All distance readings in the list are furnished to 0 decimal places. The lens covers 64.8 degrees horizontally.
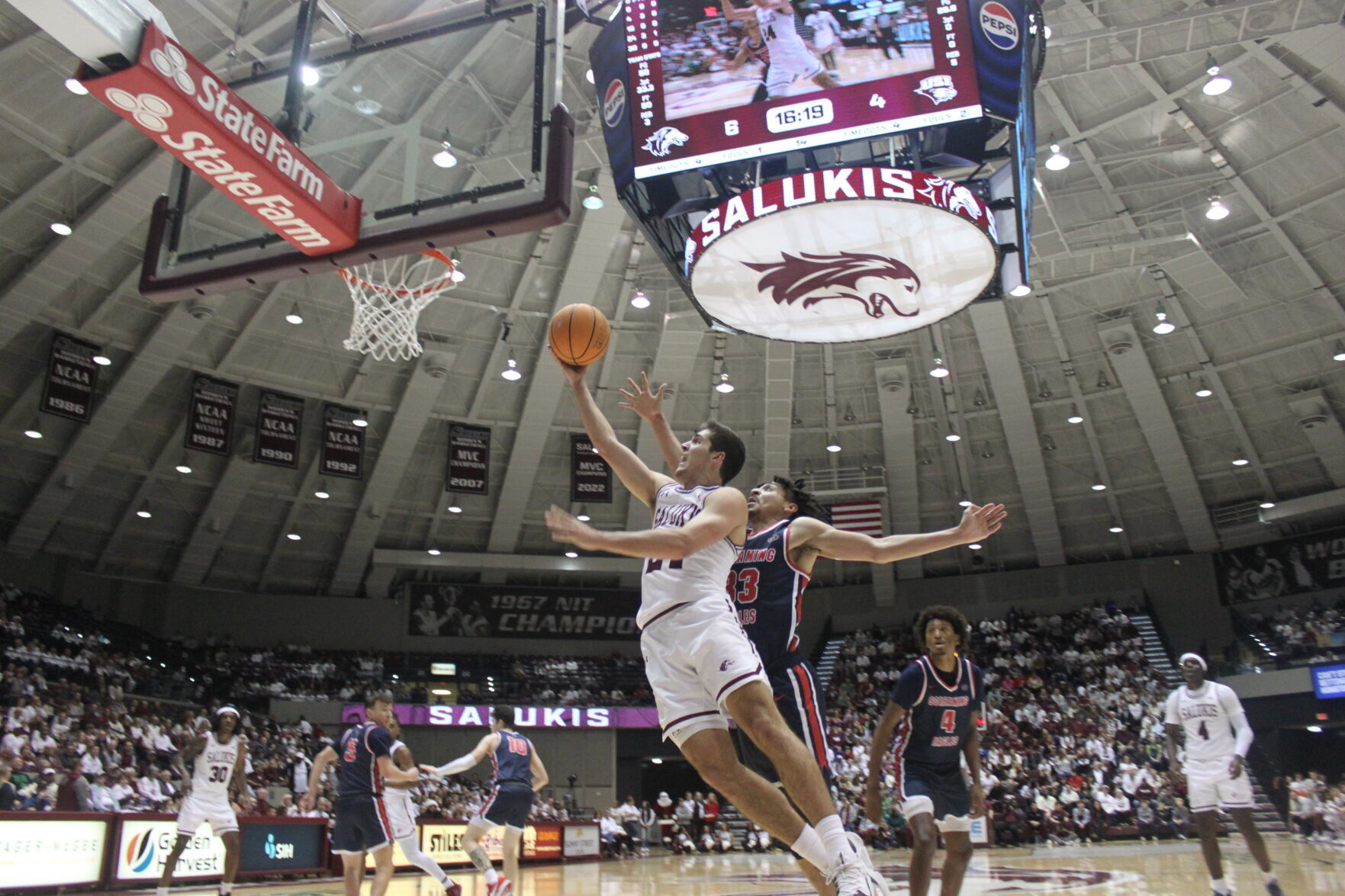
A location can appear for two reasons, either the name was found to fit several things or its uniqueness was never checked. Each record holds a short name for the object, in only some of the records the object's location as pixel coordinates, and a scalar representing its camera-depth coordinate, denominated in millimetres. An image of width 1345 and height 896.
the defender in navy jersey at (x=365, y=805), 8484
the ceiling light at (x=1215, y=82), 17453
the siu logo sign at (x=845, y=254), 11297
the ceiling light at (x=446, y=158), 17297
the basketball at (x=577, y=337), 5430
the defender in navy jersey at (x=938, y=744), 6227
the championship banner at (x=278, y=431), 25328
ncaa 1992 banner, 26359
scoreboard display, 11211
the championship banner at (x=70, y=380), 22078
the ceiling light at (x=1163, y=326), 24188
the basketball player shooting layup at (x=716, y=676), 4145
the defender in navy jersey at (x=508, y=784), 9938
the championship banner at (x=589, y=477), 27672
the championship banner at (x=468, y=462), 27578
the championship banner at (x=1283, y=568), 30719
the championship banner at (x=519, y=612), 36688
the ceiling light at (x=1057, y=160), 19172
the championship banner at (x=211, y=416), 24641
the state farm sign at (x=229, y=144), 6863
